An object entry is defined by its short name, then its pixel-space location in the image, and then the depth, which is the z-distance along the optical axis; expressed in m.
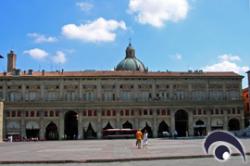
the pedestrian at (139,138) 34.01
